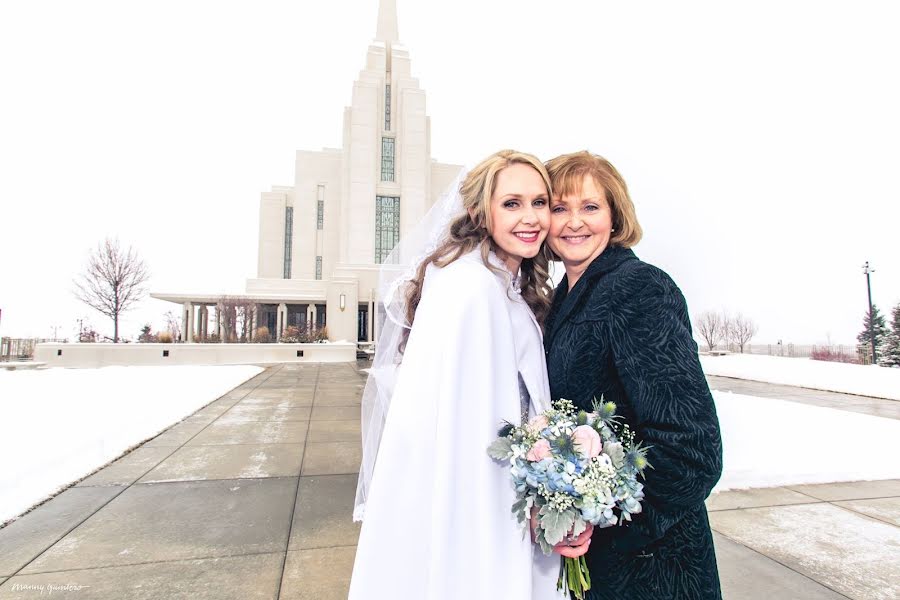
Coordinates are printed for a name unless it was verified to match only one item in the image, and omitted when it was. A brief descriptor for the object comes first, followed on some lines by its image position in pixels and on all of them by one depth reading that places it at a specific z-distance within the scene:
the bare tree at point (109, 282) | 28.77
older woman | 1.27
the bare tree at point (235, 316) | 32.75
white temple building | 37.53
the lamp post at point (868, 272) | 27.31
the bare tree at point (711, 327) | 50.09
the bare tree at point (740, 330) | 52.62
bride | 1.39
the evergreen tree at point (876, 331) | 33.41
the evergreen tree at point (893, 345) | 28.47
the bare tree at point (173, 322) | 40.25
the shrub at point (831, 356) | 37.31
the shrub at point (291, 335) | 25.93
